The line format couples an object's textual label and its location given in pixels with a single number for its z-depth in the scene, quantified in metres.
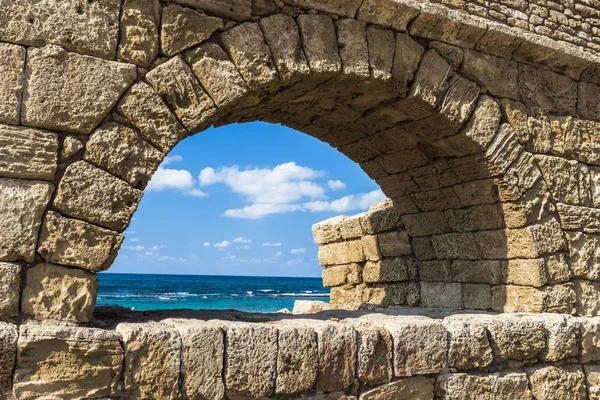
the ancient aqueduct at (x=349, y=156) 3.41
